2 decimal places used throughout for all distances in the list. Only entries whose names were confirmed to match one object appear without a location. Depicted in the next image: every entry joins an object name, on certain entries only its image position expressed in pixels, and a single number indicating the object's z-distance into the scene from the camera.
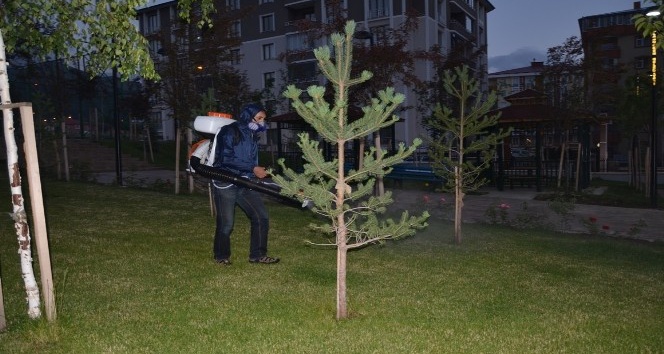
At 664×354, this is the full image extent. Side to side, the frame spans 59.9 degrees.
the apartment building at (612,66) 25.81
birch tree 6.61
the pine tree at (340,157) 4.28
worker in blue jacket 6.35
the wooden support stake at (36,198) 4.14
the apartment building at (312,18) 43.53
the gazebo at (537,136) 18.95
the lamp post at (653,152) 14.05
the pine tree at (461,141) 8.38
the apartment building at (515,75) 75.96
